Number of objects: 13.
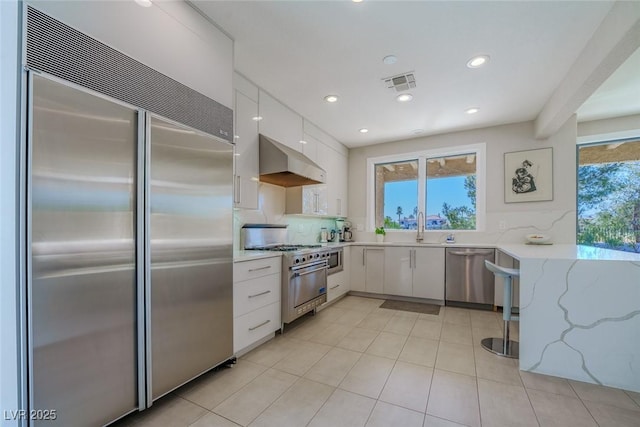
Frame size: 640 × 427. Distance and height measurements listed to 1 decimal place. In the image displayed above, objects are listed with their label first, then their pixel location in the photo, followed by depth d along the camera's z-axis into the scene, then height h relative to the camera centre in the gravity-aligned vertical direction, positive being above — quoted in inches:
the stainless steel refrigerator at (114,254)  44.1 -8.5
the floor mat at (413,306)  139.1 -50.8
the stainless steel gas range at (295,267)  106.7 -23.5
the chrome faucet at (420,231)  171.5 -10.8
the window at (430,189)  164.1 +16.8
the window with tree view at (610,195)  135.6 +10.8
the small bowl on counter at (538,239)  136.8 -12.3
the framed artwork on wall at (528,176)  142.9 +21.8
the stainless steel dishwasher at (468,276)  140.3 -33.3
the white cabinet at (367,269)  163.5 -34.2
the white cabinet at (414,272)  149.6 -33.5
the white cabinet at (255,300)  85.2 -30.5
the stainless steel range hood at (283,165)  105.7 +20.3
